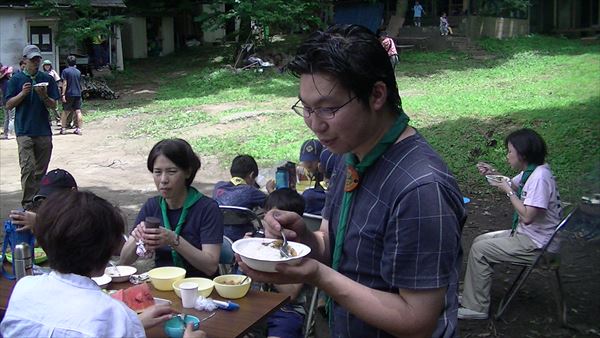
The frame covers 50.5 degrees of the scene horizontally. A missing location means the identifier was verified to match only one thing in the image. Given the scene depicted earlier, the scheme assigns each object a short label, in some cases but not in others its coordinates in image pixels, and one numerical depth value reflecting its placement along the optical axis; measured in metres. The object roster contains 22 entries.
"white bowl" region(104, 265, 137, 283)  3.13
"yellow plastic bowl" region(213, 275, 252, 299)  2.86
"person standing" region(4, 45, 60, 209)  7.65
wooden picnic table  2.54
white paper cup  2.76
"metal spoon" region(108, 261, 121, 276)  3.17
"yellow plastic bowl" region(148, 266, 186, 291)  2.98
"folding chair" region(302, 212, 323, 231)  4.43
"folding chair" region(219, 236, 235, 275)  3.83
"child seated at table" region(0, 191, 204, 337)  1.98
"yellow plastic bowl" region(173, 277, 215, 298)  2.86
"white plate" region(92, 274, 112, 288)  3.03
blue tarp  27.33
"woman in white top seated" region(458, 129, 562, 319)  4.38
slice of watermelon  2.62
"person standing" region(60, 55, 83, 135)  13.60
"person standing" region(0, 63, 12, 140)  14.42
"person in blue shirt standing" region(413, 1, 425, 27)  26.17
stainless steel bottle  2.97
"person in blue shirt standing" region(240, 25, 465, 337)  1.58
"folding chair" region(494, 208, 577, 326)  4.32
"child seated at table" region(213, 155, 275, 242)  4.59
